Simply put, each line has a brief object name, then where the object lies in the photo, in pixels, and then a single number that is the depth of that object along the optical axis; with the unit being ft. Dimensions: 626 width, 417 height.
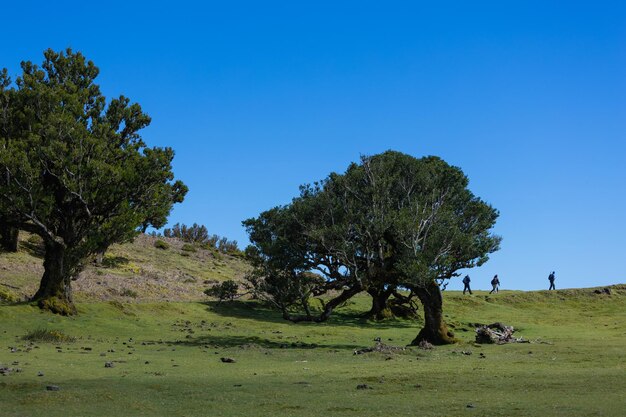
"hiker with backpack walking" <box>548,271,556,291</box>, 262.88
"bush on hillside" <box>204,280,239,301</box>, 182.99
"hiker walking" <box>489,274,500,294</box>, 258.16
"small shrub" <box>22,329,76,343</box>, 113.91
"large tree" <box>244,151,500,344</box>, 127.99
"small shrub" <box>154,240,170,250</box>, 295.79
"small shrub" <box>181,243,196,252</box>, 303.48
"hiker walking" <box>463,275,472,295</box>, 255.97
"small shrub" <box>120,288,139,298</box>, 190.39
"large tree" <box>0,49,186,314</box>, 149.48
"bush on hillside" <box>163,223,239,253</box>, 384.68
